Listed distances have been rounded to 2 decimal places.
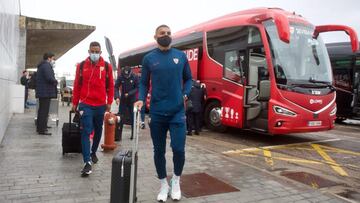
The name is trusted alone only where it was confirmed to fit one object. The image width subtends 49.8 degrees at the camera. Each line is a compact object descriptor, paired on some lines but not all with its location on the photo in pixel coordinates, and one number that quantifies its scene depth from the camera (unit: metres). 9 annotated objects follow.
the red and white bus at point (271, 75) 9.13
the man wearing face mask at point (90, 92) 5.59
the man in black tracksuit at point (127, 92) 9.29
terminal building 7.74
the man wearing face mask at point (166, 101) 4.40
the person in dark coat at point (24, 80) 15.96
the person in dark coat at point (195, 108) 10.73
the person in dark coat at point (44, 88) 8.98
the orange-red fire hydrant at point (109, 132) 7.40
